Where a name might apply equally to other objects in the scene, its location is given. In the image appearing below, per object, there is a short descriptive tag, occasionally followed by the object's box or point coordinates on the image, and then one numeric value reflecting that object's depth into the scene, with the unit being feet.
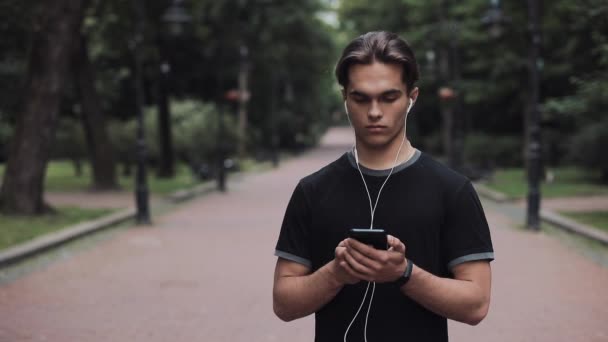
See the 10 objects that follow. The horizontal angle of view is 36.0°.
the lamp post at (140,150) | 57.88
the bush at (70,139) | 113.80
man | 8.63
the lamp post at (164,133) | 108.68
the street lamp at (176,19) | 74.74
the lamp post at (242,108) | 139.85
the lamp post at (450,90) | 105.29
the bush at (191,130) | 124.47
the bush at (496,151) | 144.04
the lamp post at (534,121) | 54.29
